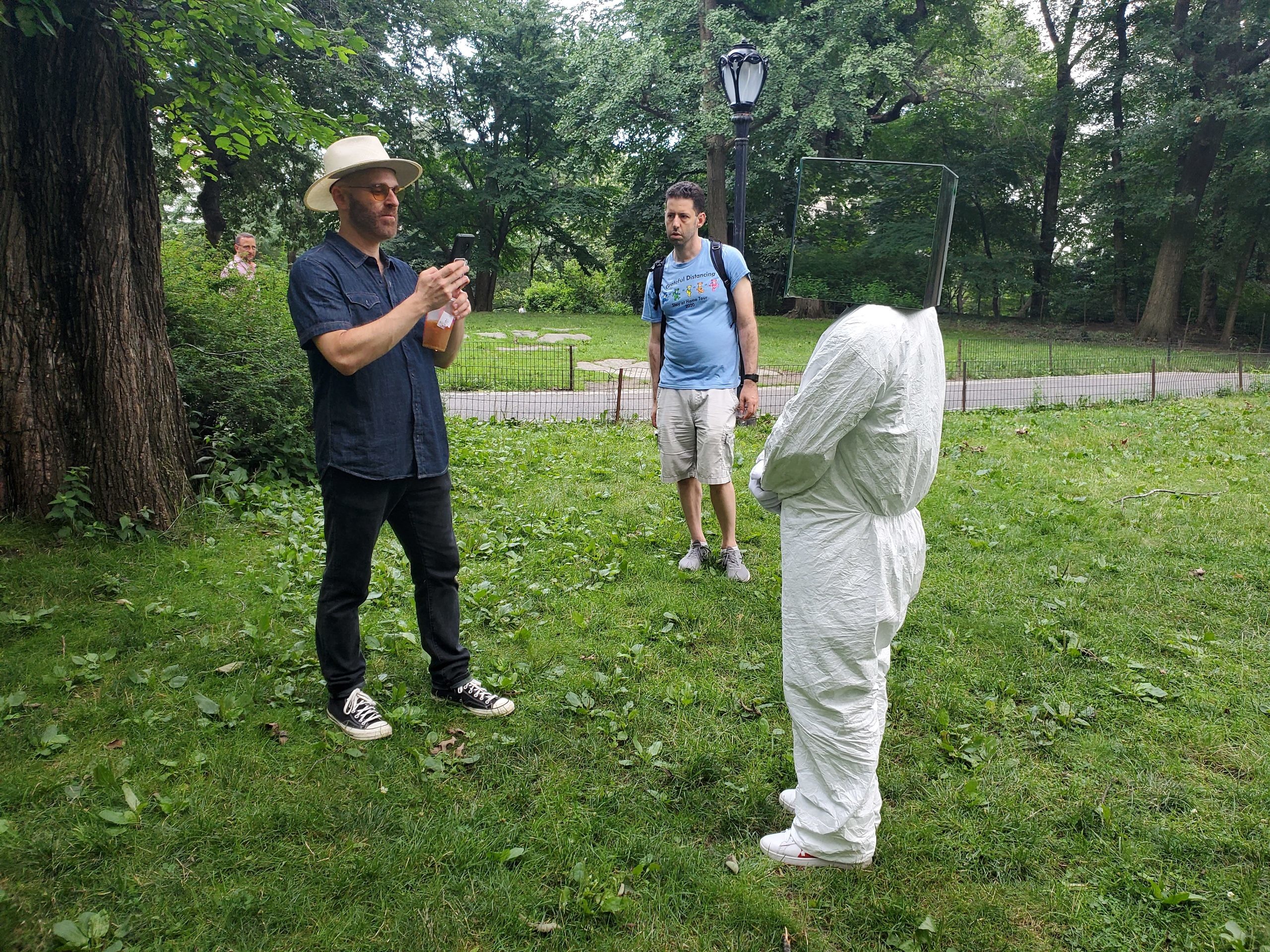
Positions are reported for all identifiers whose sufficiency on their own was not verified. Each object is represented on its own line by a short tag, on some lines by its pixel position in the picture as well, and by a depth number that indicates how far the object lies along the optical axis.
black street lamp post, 7.91
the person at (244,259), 7.75
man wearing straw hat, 2.98
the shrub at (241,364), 6.49
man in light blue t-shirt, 4.88
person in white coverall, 2.40
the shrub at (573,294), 34.28
